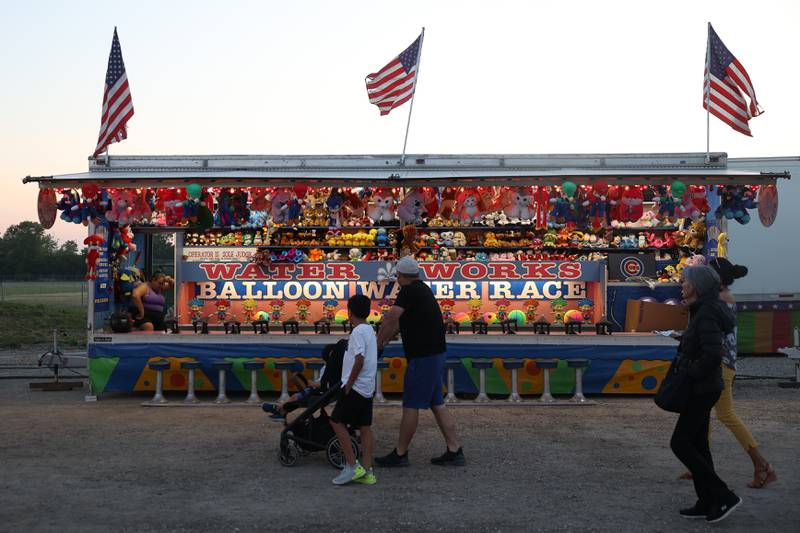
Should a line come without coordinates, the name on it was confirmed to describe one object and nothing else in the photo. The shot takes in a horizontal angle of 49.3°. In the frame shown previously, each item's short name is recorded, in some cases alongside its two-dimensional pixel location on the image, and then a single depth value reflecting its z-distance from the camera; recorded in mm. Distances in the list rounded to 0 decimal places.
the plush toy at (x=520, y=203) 12453
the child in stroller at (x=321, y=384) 7715
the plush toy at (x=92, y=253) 12359
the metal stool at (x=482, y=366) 11859
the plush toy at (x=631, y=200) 12273
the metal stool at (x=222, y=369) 11797
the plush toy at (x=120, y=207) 12352
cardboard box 13094
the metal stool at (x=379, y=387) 11859
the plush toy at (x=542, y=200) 12445
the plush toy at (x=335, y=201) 13116
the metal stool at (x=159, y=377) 11688
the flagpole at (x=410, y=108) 13477
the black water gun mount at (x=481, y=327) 12505
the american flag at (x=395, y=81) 13688
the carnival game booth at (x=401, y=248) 12148
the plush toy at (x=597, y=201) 12250
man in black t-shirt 7883
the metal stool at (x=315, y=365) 11797
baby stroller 7727
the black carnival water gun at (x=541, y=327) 12492
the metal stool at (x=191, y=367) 11781
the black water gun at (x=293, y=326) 12633
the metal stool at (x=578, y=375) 11781
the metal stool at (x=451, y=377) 11719
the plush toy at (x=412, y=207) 12625
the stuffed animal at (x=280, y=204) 12555
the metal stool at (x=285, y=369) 11532
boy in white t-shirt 7160
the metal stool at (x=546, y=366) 11818
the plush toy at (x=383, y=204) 12852
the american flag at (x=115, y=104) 13055
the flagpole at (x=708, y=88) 13133
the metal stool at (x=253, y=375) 11720
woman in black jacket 6191
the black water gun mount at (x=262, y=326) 12659
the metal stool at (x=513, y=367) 11844
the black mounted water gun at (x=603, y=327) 12484
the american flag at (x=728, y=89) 13023
